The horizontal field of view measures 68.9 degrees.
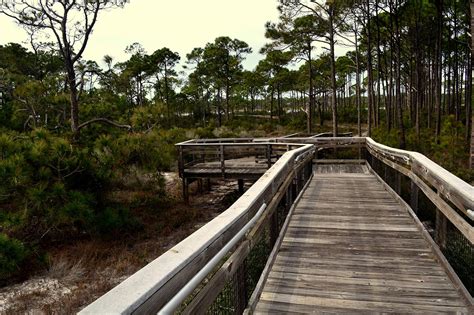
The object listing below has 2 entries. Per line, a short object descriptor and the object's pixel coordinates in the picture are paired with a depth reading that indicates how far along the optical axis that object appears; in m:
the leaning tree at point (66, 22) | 11.09
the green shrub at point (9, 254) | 6.28
